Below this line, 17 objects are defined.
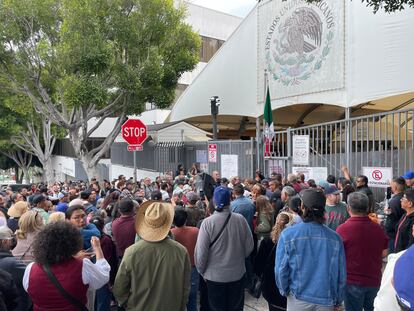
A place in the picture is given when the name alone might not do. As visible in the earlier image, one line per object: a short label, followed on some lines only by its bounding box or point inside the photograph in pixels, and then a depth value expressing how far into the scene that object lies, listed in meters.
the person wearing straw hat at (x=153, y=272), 3.46
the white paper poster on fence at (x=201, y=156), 17.12
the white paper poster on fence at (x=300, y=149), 11.69
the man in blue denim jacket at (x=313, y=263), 3.40
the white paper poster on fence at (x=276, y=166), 12.83
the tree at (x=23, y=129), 23.05
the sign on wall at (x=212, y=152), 14.49
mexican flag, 13.51
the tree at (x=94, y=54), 15.81
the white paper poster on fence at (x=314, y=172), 10.96
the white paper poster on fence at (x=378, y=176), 9.07
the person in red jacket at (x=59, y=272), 3.09
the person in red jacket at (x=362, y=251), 4.18
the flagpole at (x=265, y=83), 16.93
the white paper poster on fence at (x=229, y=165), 14.70
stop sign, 10.36
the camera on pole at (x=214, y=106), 15.00
